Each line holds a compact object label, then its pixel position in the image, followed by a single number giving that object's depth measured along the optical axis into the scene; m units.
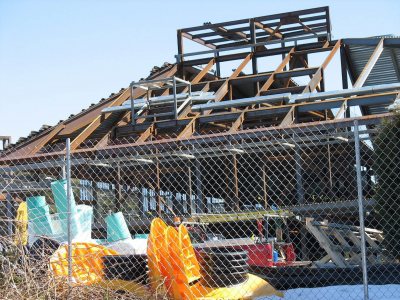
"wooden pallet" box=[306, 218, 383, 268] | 12.44
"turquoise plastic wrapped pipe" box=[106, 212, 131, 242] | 12.83
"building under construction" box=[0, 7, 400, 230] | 18.38
